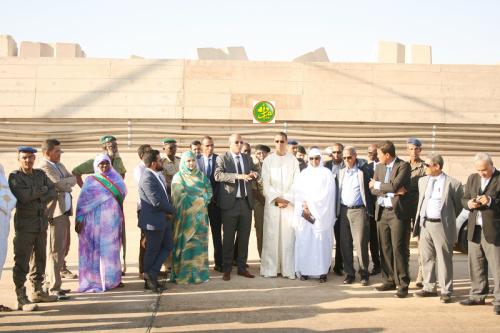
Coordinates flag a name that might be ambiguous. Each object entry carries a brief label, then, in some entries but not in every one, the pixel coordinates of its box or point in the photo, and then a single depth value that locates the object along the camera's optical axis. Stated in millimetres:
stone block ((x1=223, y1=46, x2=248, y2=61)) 18438
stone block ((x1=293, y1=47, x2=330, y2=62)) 16531
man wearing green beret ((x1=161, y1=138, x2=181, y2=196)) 7504
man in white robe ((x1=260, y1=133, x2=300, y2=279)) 7289
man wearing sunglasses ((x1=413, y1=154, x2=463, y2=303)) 6086
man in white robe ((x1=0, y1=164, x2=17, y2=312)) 5246
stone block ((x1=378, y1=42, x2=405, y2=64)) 16719
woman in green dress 6801
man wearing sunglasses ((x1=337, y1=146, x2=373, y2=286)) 6875
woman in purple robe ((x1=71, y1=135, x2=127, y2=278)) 7125
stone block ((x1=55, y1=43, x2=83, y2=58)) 17094
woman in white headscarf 7121
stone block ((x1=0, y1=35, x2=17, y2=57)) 16297
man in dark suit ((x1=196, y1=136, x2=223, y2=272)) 7566
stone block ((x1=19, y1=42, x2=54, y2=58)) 16797
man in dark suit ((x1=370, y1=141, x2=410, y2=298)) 6281
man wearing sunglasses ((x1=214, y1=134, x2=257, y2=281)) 7172
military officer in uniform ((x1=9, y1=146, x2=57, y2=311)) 5426
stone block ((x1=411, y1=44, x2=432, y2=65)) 16969
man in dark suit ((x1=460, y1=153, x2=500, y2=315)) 5648
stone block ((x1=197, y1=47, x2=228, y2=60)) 16859
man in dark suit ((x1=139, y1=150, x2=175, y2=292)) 6320
